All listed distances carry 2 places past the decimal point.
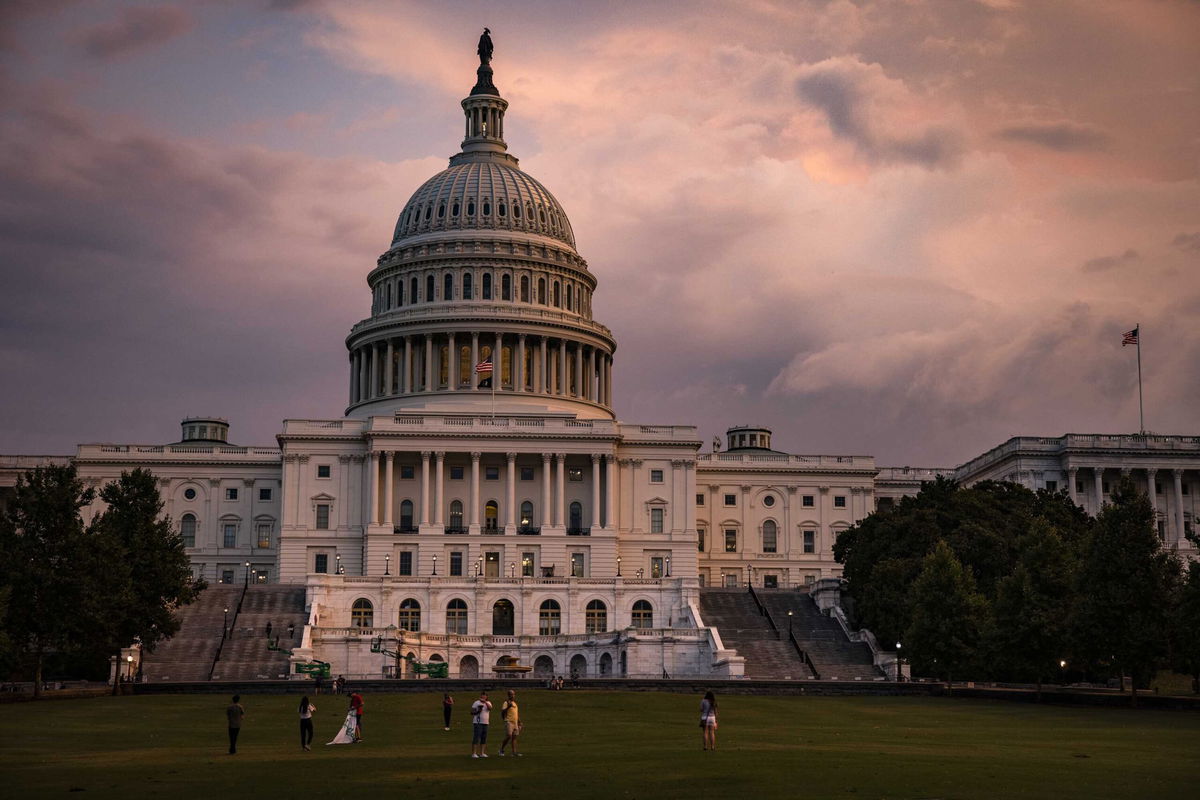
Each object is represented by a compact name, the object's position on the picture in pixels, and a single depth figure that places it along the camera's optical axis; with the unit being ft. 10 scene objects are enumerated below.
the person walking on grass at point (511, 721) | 152.35
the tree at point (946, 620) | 285.64
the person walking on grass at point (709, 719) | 157.38
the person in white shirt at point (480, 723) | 149.69
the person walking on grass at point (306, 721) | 157.48
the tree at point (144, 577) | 273.13
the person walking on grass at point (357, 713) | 164.55
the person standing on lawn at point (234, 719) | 154.61
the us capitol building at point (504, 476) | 387.34
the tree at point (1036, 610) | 259.60
